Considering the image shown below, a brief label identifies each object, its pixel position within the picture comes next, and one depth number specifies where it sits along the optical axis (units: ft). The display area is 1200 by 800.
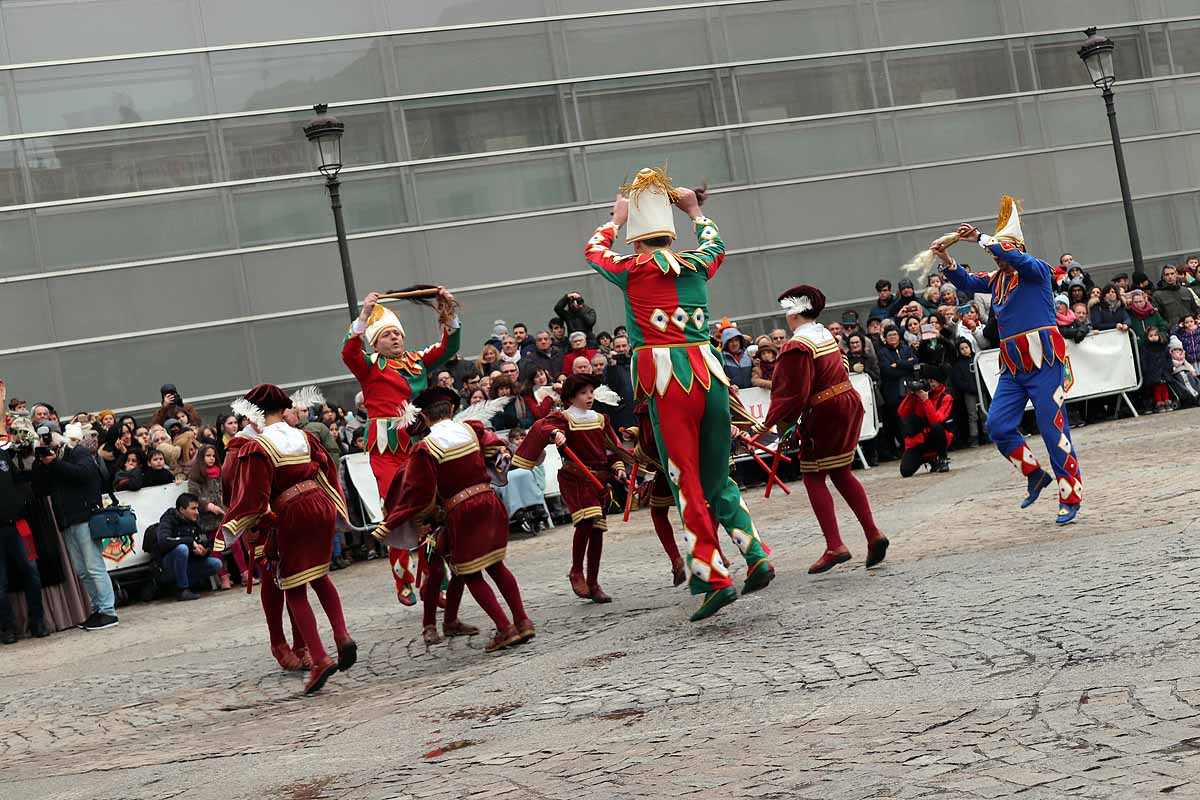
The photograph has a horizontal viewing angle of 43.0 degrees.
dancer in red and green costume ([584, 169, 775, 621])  27.68
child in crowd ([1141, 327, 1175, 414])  61.77
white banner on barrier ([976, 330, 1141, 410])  60.90
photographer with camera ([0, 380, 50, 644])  41.63
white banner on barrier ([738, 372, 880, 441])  56.90
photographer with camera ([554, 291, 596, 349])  60.49
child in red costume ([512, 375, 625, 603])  32.60
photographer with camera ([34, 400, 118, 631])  42.37
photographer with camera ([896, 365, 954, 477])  51.67
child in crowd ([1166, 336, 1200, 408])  62.08
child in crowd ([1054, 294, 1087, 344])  60.18
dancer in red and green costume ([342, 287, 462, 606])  33.60
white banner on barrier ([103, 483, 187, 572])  47.96
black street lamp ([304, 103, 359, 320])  54.29
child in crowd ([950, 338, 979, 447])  59.11
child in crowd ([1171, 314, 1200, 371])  62.95
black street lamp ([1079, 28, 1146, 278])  69.82
